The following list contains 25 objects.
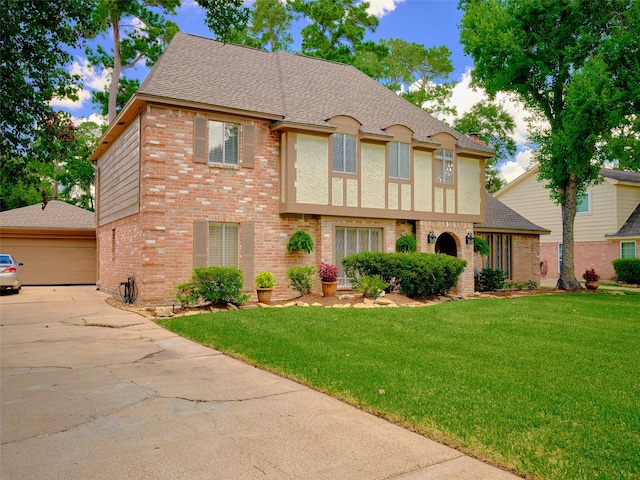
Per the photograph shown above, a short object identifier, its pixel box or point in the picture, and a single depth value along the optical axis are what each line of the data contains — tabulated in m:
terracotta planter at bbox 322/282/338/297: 13.70
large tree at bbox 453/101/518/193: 35.47
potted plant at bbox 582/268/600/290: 19.78
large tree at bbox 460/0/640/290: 16.94
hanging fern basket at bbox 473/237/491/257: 18.80
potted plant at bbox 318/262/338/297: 13.70
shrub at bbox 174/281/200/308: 11.83
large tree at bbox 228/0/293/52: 33.97
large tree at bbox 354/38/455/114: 32.53
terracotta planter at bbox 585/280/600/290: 19.85
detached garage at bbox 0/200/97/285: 23.42
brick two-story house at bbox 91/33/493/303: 13.48
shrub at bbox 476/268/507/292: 18.95
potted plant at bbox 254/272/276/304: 13.24
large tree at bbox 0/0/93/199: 6.40
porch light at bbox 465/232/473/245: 18.38
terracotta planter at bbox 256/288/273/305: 13.33
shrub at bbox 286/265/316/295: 13.70
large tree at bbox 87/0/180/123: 25.11
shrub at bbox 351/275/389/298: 13.06
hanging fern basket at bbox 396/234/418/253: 17.02
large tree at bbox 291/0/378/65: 32.06
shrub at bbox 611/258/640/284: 23.69
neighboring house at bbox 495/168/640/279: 26.22
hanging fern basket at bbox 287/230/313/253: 14.94
